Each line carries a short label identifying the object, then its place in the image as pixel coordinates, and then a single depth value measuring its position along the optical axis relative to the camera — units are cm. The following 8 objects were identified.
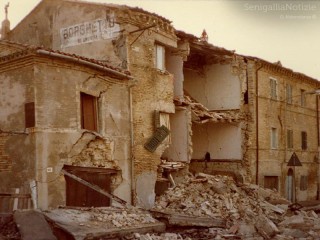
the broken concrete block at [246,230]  1411
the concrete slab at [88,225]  1148
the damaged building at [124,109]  1367
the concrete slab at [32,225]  1132
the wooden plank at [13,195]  1332
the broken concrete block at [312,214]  1746
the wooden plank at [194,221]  1401
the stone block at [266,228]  1448
